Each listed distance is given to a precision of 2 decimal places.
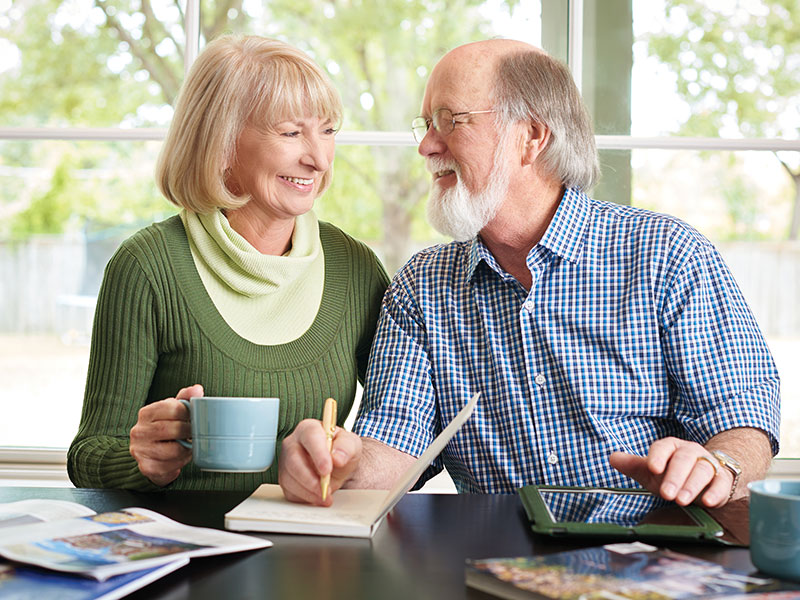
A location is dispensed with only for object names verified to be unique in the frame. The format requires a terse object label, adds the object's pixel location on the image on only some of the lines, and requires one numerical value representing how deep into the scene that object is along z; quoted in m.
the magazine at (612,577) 0.80
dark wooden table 0.87
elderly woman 1.70
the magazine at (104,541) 0.88
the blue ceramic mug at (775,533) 0.87
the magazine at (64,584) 0.81
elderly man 1.58
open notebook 1.07
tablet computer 1.03
